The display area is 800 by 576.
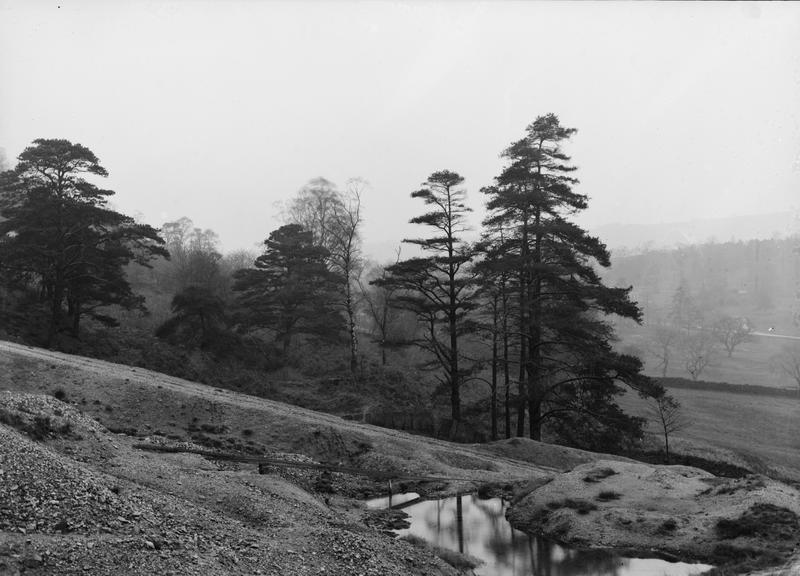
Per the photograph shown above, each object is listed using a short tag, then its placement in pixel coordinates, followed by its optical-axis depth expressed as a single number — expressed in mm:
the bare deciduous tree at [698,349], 77900
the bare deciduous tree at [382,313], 46075
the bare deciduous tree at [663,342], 81500
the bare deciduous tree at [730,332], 84750
